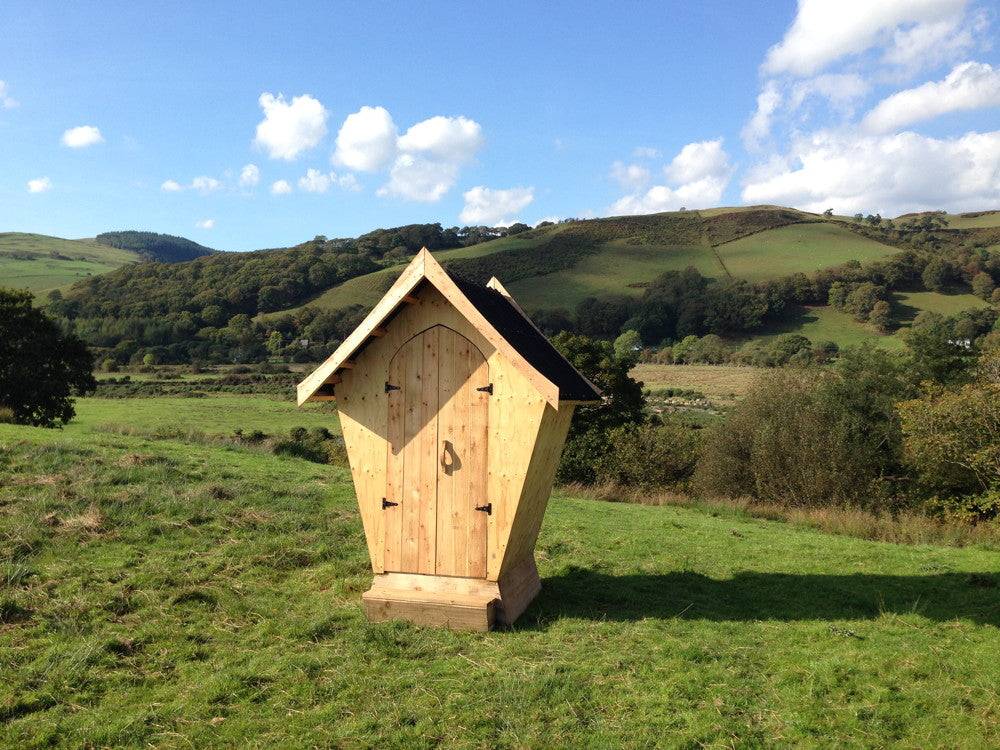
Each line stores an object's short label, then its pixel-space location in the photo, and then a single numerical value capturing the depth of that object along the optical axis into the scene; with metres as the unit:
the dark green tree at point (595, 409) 34.19
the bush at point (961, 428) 21.81
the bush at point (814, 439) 29.22
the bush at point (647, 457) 32.59
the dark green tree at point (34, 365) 34.19
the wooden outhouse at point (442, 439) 8.16
